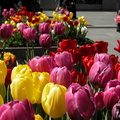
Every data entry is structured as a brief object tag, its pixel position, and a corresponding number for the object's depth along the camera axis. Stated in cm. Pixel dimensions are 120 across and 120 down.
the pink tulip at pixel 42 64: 114
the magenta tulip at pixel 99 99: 92
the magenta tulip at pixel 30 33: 230
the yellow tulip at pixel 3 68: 108
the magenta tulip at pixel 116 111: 82
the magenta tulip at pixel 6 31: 221
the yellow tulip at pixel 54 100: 82
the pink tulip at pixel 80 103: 76
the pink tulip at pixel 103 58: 120
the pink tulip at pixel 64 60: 120
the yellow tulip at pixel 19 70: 105
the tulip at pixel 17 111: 66
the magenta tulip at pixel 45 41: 215
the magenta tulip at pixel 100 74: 103
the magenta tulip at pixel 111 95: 86
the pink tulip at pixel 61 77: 97
